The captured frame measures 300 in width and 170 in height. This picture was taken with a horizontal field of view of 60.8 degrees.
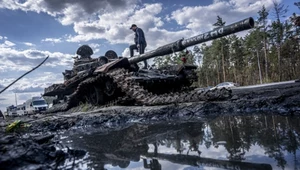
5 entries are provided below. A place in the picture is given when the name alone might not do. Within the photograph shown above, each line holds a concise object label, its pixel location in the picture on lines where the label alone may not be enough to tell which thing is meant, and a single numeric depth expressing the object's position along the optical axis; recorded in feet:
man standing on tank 31.94
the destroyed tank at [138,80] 17.72
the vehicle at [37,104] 93.97
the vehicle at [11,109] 119.66
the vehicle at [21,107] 119.87
